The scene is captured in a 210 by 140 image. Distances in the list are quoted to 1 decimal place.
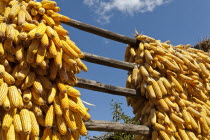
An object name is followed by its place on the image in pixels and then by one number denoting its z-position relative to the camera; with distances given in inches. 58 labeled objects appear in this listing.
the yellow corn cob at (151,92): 179.8
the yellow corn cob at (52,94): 113.3
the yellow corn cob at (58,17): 129.6
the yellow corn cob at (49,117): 109.1
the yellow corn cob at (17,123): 101.8
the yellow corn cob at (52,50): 116.5
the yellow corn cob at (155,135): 175.0
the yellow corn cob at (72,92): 120.3
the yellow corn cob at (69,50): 121.6
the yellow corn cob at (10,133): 100.0
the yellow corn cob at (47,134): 111.0
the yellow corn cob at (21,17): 117.6
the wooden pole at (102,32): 180.2
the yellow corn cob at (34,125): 105.2
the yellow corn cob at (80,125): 118.5
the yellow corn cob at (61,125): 111.5
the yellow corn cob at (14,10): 118.1
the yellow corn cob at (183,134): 178.2
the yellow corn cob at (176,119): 178.5
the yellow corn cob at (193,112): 189.9
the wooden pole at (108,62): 175.2
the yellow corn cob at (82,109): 119.0
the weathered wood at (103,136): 208.0
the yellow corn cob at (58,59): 116.6
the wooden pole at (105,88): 160.0
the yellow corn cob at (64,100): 113.9
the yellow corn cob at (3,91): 102.9
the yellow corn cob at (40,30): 114.6
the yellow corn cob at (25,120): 102.1
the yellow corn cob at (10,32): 111.9
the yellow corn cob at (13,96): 104.8
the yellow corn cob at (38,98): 111.3
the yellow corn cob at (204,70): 220.1
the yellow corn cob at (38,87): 111.0
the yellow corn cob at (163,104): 178.5
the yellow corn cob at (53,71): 118.6
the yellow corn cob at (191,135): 182.4
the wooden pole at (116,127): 145.5
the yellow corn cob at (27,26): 116.7
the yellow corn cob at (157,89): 180.2
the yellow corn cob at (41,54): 112.9
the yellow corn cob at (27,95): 108.9
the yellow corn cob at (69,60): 121.3
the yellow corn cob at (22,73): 110.0
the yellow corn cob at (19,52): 112.1
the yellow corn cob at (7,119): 101.0
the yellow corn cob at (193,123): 186.1
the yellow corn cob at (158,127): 174.3
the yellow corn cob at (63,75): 120.4
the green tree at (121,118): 187.9
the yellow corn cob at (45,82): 116.3
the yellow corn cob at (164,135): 172.4
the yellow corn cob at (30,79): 111.3
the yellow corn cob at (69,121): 114.3
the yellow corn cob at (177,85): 191.9
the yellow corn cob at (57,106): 112.4
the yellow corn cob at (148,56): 190.4
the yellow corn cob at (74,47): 126.4
